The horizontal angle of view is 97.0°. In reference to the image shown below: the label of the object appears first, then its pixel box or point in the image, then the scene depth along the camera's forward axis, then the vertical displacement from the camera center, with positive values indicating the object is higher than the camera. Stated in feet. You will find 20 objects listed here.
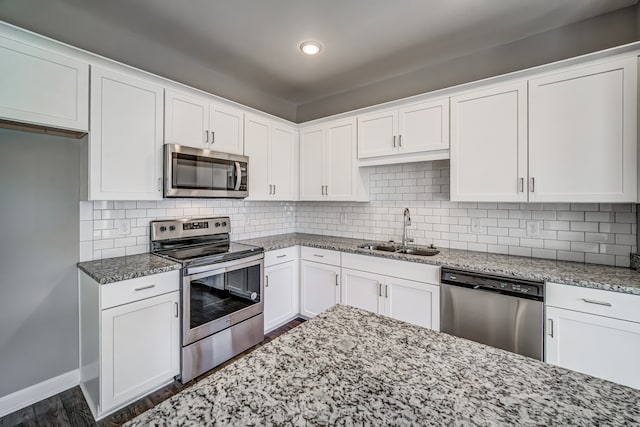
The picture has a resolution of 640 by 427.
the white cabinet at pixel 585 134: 6.03 +1.81
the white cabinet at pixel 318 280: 9.70 -2.39
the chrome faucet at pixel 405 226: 9.58 -0.44
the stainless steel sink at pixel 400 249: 9.09 -1.23
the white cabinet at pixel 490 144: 7.14 +1.84
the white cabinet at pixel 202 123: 7.70 +2.65
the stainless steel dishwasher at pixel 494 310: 6.17 -2.29
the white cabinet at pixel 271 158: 9.91 +2.05
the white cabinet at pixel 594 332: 5.30 -2.34
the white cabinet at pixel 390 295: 7.67 -2.42
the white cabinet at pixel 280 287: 9.46 -2.63
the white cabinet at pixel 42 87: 5.32 +2.50
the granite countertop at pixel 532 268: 5.63 -1.28
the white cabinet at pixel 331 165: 10.26 +1.85
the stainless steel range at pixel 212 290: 7.07 -2.15
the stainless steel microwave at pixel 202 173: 7.48 +1.14
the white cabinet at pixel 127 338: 5.85 -2.80
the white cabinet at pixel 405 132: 8.30 +2.57
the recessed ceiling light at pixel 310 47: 8.30 +4.97
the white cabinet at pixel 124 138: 6.41 +1.79
